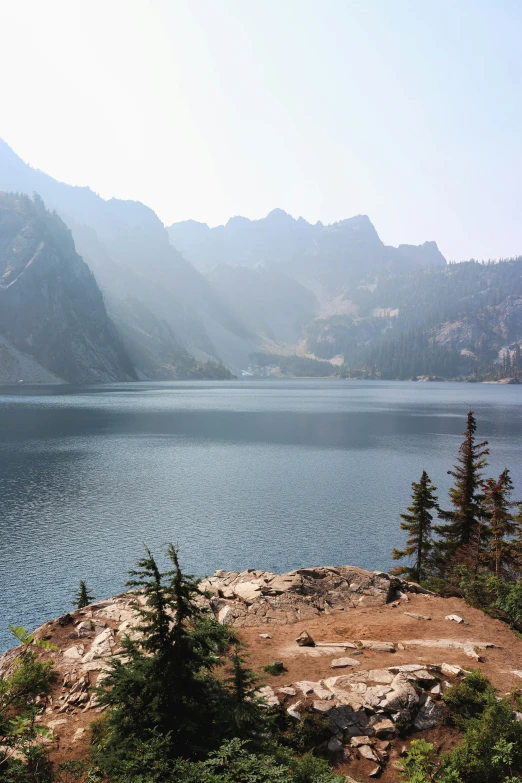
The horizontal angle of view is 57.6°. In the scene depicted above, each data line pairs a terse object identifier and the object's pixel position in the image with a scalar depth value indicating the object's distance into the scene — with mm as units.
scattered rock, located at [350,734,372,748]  16906
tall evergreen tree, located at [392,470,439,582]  40062
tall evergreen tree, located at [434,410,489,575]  40250
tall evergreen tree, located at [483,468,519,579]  35719
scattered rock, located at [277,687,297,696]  18750
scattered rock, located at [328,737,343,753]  16734
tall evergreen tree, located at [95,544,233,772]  13352
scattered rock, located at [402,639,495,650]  23172
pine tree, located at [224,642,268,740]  13758
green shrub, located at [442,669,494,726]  17706
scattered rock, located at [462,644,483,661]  21873
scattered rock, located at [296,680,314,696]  18906
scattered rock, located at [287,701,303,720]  17656
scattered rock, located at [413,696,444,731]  17656
